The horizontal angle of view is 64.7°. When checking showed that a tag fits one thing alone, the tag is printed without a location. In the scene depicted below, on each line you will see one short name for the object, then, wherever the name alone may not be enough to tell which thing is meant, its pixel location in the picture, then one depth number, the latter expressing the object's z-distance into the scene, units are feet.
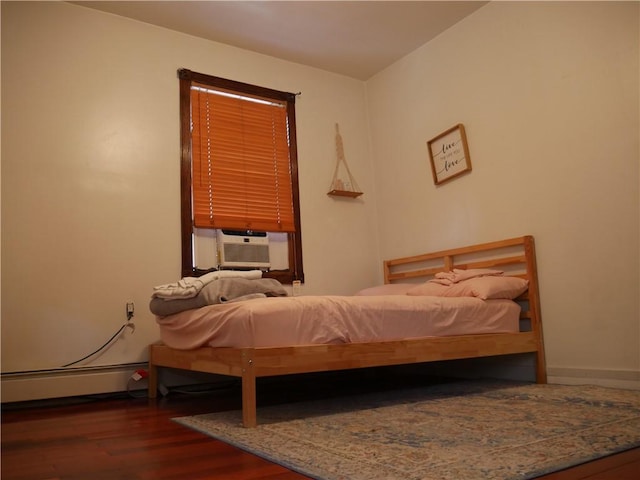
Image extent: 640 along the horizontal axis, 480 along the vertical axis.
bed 6.98
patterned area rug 4.54
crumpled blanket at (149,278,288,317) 8.45
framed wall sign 12.06
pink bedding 7.10
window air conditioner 11.96
